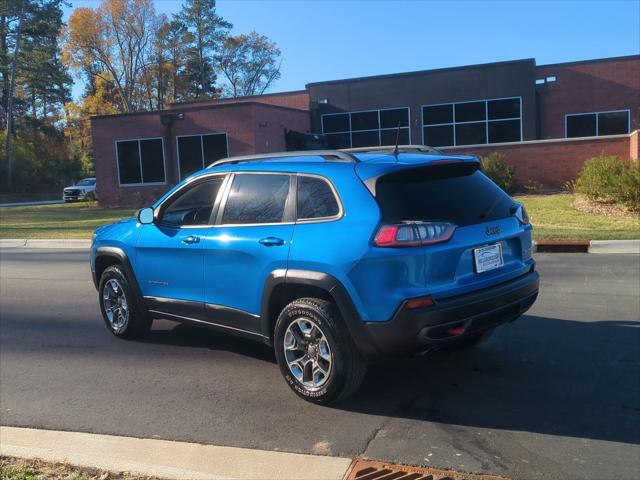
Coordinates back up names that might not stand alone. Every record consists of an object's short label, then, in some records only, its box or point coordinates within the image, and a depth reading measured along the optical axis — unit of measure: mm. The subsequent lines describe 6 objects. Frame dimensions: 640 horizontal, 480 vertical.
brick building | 26250
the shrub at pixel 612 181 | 15227
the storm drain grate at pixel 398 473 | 3422
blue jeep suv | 4027
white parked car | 36816
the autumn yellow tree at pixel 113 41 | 57594
